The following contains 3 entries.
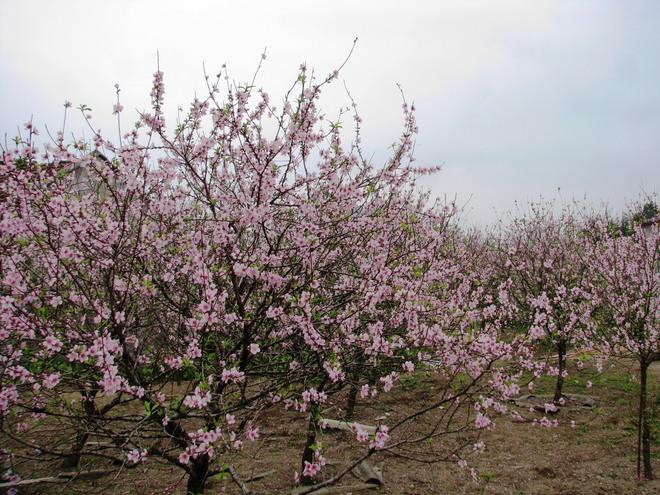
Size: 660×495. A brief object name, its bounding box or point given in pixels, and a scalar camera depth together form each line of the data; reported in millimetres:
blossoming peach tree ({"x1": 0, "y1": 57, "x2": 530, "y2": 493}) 3693
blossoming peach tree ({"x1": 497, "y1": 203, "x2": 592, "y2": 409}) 10578
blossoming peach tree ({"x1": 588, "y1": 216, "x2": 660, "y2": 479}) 7121
